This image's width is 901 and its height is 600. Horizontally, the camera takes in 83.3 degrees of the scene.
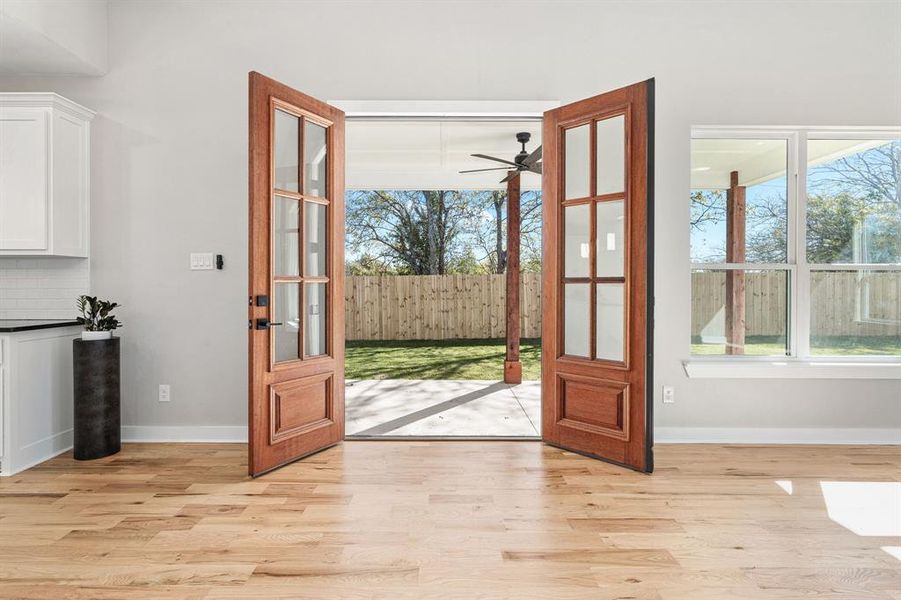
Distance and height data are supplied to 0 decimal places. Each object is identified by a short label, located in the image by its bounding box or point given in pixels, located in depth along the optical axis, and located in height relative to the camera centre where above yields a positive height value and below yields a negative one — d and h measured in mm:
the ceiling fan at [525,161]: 5410 +1495
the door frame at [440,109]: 3650 +1360
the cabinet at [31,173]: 3303 +824
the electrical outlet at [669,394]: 3686 -702
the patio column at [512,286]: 6074 +140
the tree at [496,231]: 10680 +1410
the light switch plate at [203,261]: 3668 +264
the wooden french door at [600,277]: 3117 +137
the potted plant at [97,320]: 3365 -153
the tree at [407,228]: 10562 +1455
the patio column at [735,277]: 3756 +152
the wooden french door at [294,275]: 3000 +143
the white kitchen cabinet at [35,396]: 3043 -631
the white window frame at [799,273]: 3666 +182
